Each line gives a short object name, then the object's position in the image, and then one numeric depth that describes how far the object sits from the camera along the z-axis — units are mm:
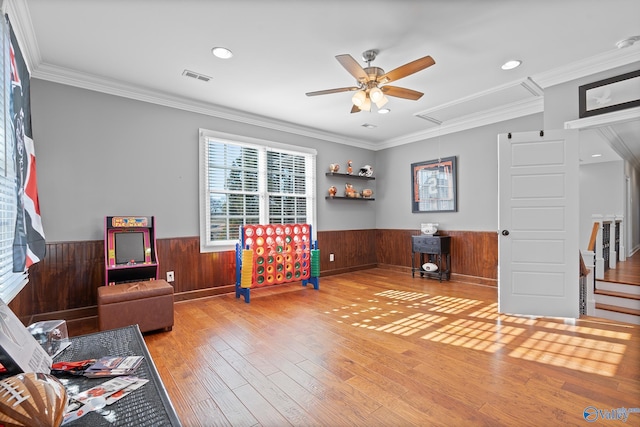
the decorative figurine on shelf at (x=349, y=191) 5820
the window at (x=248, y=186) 4262
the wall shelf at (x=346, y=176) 5621
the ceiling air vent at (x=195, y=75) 3256
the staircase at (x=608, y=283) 3412
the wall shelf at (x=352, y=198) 5599
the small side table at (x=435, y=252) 5031
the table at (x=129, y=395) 714
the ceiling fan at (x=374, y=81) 2516
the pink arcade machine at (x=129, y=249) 3170
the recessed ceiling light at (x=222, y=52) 2805
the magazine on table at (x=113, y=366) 923
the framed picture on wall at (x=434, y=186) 5176
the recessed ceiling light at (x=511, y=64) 3064
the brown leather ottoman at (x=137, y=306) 2691
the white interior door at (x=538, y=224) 3084
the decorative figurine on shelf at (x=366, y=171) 6113
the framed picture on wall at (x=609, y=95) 2873
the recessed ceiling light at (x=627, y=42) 2658
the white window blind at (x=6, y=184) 1897
